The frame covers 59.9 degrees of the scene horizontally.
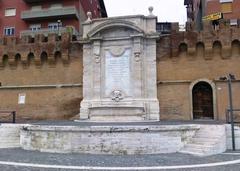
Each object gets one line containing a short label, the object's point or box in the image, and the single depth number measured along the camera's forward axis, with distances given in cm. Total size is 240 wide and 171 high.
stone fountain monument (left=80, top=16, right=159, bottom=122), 1311
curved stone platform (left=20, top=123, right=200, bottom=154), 798
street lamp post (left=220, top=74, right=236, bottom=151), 901
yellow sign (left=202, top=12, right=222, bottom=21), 1667
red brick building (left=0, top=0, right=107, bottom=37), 2002
